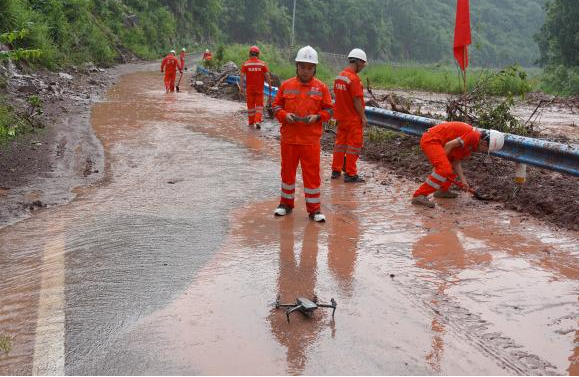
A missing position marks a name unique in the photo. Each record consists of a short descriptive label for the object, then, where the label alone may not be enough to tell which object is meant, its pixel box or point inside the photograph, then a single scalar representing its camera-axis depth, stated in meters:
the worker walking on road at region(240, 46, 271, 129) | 13.01
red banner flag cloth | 8.77
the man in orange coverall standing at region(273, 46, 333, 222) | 6.33
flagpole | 9.00
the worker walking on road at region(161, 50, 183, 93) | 20.25
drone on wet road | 3.98
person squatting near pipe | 6.88
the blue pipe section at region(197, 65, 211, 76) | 27.25
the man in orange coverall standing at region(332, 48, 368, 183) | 7.95
